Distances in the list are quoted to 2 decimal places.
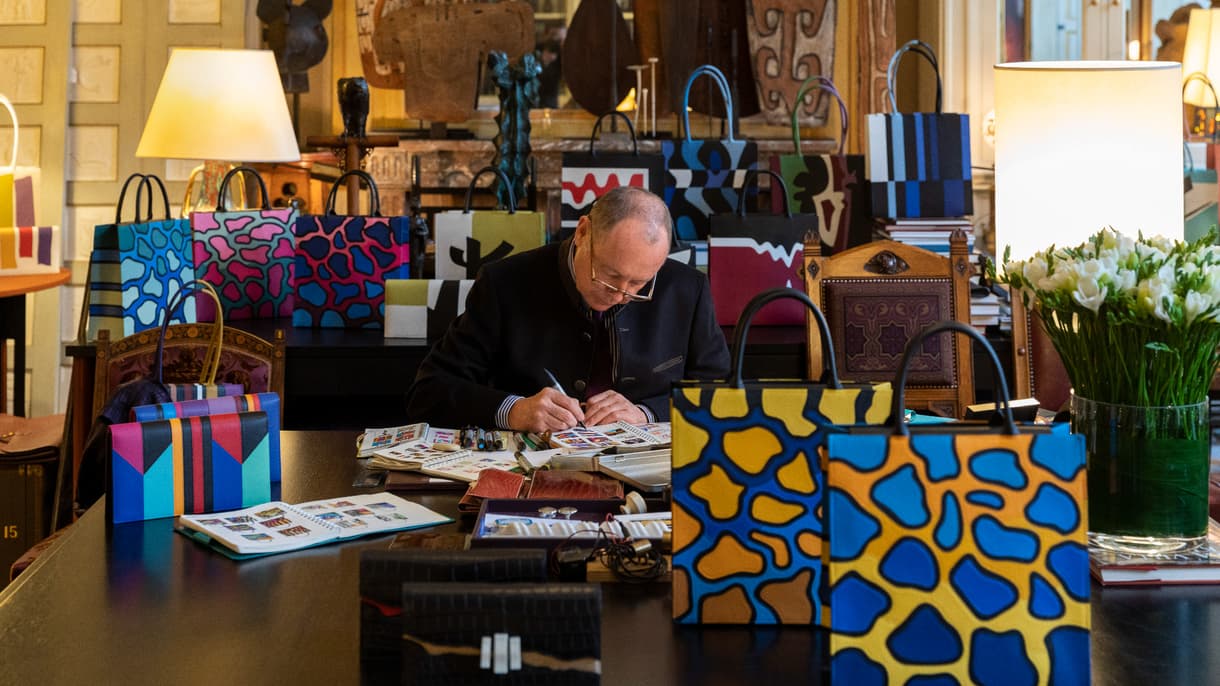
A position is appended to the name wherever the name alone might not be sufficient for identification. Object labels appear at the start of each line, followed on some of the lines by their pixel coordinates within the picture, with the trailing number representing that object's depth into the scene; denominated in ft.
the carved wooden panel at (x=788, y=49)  24.08
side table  16.01
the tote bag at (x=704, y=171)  14.90
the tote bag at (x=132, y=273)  13.17
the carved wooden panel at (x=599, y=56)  24.40
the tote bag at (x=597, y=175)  14.15
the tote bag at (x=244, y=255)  14.20
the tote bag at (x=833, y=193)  15.34
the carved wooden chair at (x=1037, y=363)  10.39
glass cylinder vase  5.20
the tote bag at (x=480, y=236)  13.79
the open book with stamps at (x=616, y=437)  7.21
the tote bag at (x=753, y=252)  13.82
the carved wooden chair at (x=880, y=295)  11.04
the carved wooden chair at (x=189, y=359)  9.33
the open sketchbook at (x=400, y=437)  7.37
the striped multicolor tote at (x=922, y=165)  14.67
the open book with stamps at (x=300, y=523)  5.52
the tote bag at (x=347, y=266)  13.97
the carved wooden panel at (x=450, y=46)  23.72
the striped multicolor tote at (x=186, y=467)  5.95
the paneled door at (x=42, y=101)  21.71
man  9.62
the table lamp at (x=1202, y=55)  20.66
